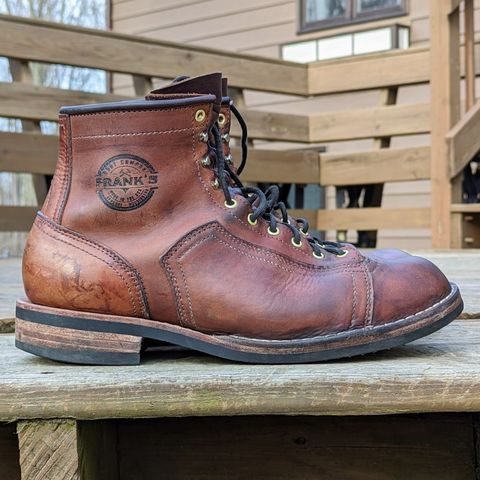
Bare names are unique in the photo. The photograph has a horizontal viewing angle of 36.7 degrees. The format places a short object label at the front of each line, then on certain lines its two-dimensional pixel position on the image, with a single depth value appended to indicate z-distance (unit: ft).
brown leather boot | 2.76
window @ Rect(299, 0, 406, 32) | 16.03
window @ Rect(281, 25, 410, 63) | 15.85
